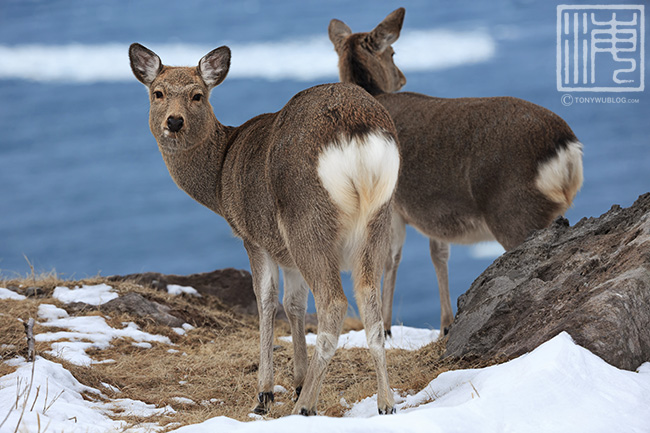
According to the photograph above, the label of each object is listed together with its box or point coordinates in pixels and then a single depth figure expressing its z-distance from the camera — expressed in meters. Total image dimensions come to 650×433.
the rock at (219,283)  22.83
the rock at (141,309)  18.92
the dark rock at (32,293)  19.45
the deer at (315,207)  9.21
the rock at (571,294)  9.39
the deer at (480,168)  15.16
